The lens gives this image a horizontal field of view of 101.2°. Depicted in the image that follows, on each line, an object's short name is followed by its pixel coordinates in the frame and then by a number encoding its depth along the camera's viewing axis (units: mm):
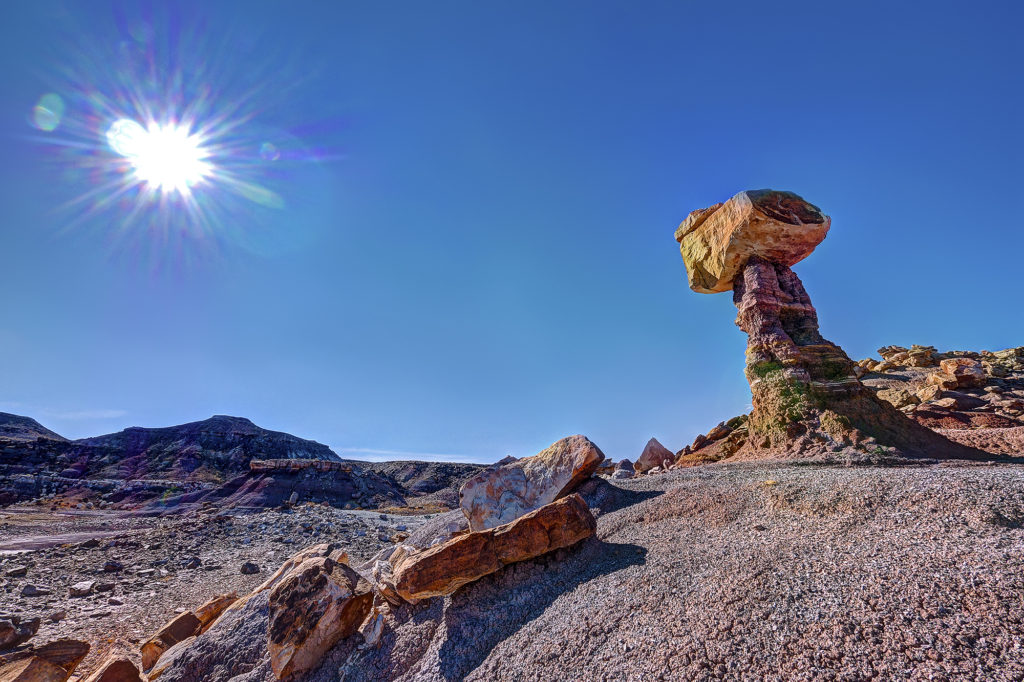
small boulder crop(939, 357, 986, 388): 17859
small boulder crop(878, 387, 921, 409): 16652
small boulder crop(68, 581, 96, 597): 10711
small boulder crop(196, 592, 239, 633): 7719
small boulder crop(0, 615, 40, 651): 7000
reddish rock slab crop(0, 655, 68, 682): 5398
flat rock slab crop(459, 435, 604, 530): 8023
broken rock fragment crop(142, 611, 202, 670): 6865
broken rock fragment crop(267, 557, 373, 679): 5203
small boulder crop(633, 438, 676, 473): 15836
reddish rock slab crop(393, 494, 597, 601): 5262
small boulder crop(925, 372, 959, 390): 17859
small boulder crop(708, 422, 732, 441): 15328
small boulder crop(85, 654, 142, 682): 5688
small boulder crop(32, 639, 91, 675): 6168
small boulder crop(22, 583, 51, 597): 10641
